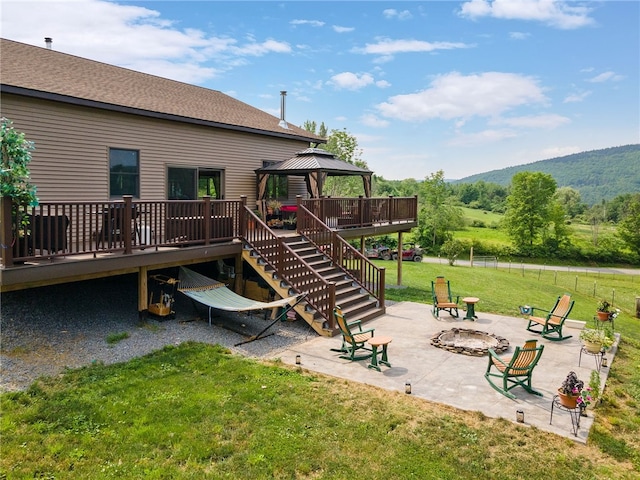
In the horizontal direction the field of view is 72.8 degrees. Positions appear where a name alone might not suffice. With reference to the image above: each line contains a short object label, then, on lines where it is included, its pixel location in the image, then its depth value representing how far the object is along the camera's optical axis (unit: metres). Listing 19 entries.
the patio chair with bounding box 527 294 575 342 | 9.43
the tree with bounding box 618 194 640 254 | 51.62
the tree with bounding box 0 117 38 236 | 6.21
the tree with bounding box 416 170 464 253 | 48.91
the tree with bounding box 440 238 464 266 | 30.62
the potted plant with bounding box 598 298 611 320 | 11.09
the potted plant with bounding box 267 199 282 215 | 14.36
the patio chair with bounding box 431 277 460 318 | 11.05
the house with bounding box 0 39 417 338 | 7.37
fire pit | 8.37
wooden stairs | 9.58
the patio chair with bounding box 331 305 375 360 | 7.78
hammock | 8.63
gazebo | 13.30
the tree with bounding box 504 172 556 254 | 54.84
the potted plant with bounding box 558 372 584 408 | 5.79
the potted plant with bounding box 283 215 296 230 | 13.70
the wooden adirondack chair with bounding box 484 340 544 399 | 6.49
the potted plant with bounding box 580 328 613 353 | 7.97
